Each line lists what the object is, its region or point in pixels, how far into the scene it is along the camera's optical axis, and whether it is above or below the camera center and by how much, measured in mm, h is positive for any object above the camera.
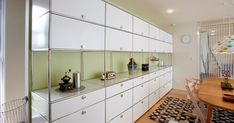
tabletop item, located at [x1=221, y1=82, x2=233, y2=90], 2462 -474
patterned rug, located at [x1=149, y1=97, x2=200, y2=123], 2713 -1140
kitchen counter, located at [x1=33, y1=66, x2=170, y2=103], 1342 -348
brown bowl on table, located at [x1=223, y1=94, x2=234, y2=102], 1842 -511
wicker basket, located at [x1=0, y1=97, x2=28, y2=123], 1610 -644
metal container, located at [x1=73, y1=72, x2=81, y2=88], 1671 -244
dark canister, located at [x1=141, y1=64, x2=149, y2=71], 3320 -163
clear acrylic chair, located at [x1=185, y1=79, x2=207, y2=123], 1979 -694
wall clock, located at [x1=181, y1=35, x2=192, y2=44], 5008 +801
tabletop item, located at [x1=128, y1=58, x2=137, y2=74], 2883 -143
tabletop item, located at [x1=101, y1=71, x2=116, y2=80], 2266 -256
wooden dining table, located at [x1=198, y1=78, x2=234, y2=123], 1739 -538
